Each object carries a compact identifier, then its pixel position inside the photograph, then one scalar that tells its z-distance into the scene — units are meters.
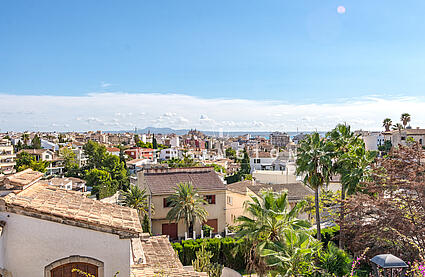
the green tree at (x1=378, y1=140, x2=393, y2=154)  91.88
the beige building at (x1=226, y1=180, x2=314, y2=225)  33.72
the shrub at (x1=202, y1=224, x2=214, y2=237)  30.23
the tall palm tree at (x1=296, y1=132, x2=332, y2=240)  23.08
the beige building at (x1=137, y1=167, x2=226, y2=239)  30.73
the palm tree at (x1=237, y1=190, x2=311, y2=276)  15.97
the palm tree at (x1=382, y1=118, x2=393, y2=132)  96.44
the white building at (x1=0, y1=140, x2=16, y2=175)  72.25
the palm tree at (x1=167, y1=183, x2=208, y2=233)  28.58
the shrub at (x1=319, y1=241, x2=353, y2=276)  15.26
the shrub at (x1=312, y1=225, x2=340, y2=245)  25.67
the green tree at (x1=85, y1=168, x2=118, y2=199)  61.34
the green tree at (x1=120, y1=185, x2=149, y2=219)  30.84
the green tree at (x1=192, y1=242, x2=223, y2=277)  18.52
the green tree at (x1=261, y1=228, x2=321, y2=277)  13.66
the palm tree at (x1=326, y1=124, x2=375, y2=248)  22.77
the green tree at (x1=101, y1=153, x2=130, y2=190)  70.75
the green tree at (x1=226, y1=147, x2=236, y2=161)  135.27
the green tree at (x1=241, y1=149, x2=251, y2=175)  77.76
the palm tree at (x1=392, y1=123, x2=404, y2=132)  84.43
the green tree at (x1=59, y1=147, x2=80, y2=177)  81.41
